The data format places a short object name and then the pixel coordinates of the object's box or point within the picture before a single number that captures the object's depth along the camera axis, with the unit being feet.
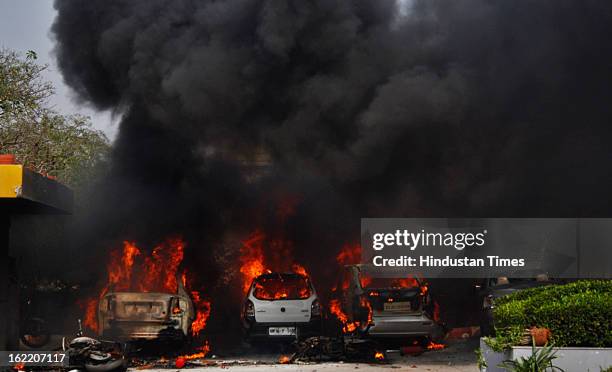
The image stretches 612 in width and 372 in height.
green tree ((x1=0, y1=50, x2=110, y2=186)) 81.76
